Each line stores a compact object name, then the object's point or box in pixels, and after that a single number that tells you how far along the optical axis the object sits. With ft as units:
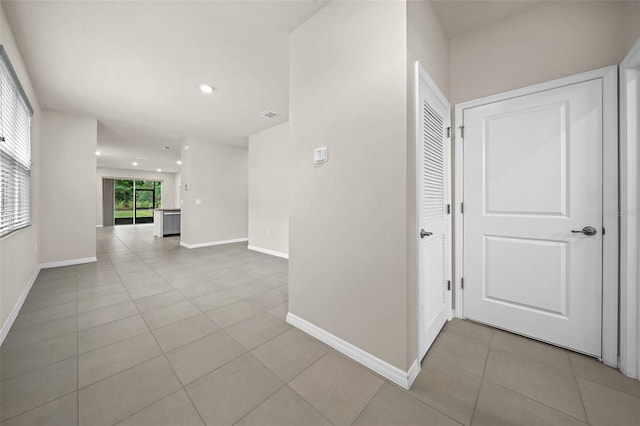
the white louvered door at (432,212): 5.31
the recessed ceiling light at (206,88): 10.72
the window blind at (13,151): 6.97
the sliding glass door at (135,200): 38.60
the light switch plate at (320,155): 6.09
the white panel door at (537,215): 5.58
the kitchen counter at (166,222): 24.47
